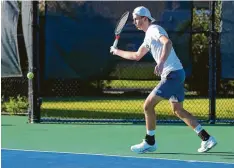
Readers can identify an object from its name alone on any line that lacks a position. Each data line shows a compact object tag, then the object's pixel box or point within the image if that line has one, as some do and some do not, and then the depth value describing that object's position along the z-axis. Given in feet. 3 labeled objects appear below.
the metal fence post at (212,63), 59.52
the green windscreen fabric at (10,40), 62.23
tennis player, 40.11
